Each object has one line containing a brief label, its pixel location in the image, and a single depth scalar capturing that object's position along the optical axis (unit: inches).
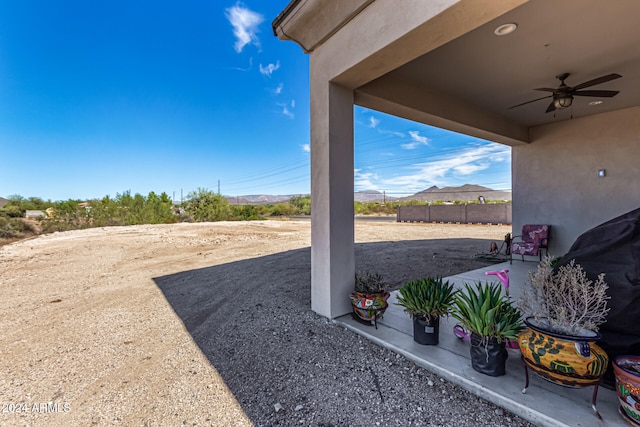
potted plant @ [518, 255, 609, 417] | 47.4
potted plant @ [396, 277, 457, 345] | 77.6
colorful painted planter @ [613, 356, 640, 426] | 43.8
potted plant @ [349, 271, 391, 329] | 93.4
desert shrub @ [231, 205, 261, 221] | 812.6
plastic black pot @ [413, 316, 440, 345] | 78.6
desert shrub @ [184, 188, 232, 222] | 767.7
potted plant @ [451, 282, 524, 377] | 61.5
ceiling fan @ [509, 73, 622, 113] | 120.4
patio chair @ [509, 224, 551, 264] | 188.5
